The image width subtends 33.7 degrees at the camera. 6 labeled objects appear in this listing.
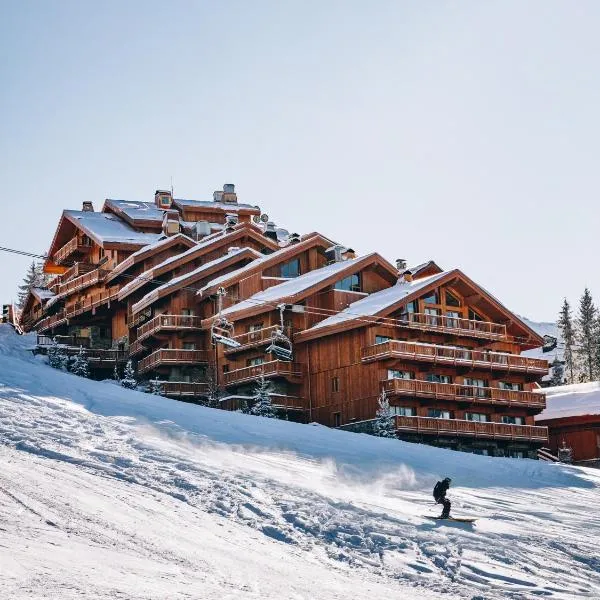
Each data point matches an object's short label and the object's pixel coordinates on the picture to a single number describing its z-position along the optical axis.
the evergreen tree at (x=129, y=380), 56.09
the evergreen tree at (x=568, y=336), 104.19
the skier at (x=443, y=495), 25.58
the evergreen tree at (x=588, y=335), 95.59
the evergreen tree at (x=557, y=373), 67.97
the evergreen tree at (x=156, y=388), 54.19
